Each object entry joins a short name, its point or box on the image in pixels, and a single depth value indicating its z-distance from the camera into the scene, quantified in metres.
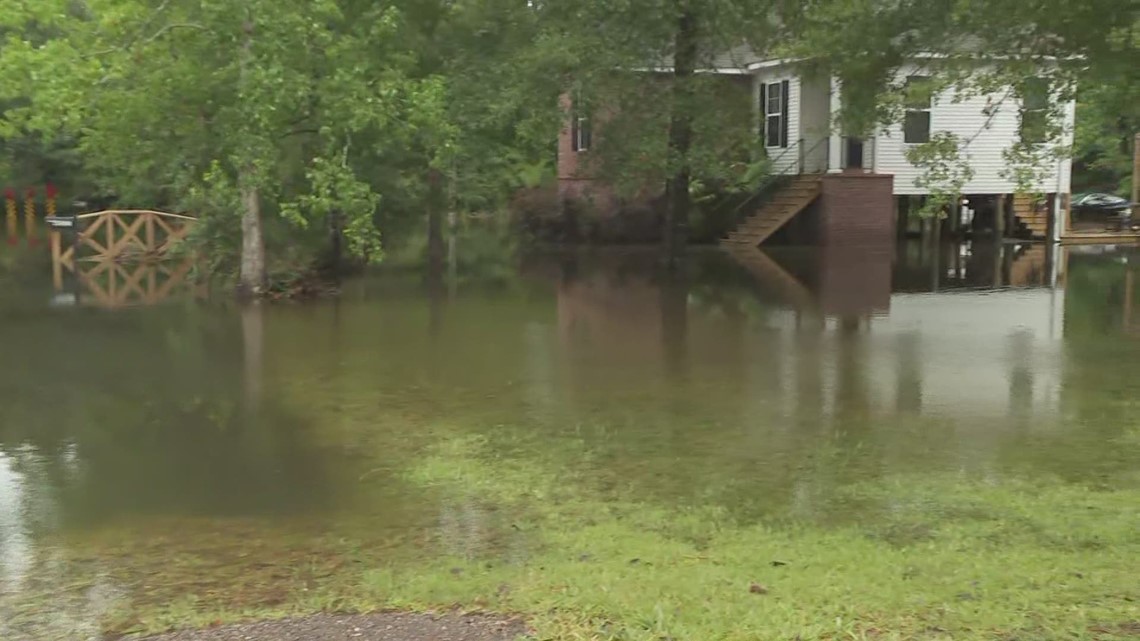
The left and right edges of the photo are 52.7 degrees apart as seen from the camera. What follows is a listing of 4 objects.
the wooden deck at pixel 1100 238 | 30.09
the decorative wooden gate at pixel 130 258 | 20.27
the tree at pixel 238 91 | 15.59
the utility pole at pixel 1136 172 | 32.75
